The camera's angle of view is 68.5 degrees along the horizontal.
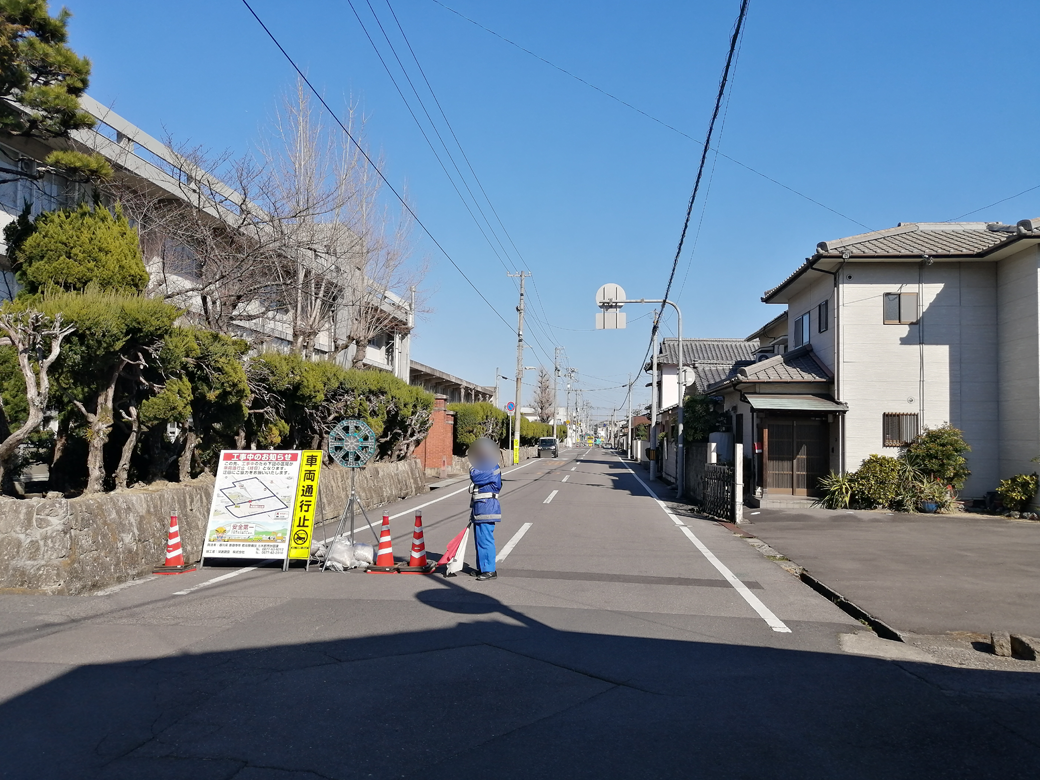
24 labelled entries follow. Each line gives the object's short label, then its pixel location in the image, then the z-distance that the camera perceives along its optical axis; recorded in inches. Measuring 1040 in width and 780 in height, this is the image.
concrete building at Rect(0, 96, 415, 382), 600.4
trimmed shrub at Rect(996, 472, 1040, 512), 716.0
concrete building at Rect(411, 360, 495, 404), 1713.8
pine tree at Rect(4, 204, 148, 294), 427.2
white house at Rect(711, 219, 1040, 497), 783.7
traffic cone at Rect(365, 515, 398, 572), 405.2
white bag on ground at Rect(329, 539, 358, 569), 398.6
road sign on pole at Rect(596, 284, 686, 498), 914.1
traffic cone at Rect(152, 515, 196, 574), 390.0
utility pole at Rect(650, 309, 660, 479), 1376.7
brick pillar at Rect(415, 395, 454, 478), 1321.4
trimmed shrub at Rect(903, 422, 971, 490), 764.6
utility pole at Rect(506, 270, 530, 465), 1776.6
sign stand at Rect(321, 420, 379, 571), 431.8
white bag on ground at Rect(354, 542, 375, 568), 406.6
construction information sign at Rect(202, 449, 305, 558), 406.9
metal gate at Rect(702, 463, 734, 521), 711.7
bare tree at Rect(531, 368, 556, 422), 4195.4
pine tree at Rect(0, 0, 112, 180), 397.4
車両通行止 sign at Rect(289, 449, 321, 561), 407.2
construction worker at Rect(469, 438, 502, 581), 378.9
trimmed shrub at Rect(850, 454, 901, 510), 770.8
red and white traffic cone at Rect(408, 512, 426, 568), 406.3
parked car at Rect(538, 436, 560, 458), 2586.1
